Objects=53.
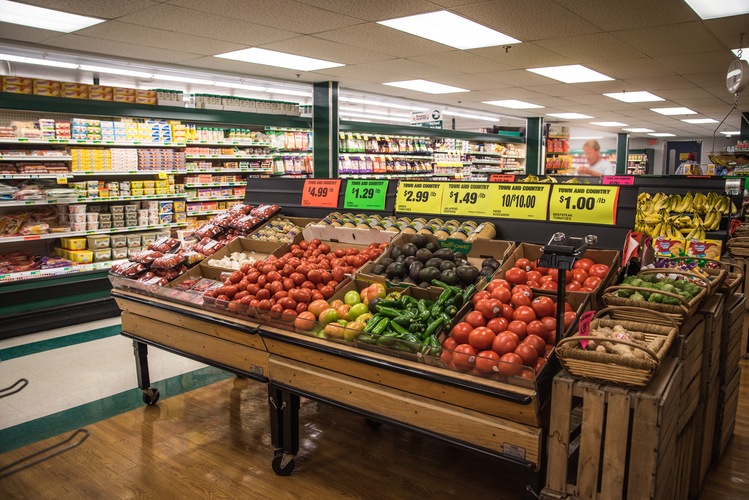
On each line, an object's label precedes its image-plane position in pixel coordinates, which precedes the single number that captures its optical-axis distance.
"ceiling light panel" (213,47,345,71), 5.85
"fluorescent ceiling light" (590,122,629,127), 15.14
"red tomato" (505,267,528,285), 2.57
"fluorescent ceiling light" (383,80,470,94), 8.04
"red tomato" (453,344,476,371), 1.98
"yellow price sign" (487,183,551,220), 3.08
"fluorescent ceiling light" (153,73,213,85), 8.37
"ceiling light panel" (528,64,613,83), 6.86
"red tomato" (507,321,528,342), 2.16
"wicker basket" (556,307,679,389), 1.64
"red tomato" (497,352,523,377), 1.86
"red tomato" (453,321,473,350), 2.25
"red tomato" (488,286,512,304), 2.38
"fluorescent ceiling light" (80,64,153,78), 7.89
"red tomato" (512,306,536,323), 2.22
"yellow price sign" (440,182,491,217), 3.38
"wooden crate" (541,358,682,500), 1.66
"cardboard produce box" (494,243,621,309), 2.39
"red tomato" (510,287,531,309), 2.33
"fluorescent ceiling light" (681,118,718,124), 13.88
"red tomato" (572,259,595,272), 2.64
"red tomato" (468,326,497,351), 2.15
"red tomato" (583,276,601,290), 2.43
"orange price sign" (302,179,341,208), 4.30
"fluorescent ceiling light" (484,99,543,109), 10.46
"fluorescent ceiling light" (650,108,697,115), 11.66
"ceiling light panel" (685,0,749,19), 4.16
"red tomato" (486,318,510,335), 2.19
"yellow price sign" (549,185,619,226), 2.83
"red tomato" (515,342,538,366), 2.01
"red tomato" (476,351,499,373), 1.92
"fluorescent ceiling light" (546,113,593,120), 12.67
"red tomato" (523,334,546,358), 2.06
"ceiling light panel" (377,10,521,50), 4.52
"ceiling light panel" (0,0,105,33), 4.08
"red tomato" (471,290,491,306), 2.42
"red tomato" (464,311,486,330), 2.28
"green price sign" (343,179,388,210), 3.96
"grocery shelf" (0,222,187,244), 5.36
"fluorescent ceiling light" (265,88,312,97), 10.17
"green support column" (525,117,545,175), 13.70
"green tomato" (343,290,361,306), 2.78
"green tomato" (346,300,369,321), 2.65
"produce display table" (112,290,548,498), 1.90
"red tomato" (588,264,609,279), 2.52
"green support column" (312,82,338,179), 7.96
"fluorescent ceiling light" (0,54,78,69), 7.36
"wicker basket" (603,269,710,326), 2.04
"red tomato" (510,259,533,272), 2.73
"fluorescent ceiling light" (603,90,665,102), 9.17
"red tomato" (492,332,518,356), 2.06
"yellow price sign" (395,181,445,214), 3.63
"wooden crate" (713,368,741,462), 2.77
